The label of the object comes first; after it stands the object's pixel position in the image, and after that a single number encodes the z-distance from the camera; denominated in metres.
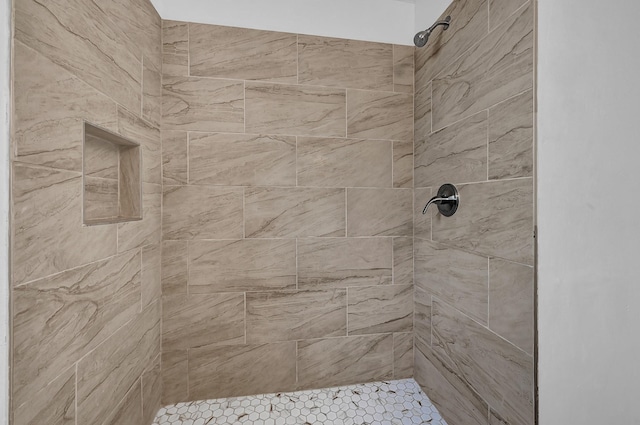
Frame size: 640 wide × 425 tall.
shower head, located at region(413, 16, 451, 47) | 1.28
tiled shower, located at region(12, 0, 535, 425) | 0.91
